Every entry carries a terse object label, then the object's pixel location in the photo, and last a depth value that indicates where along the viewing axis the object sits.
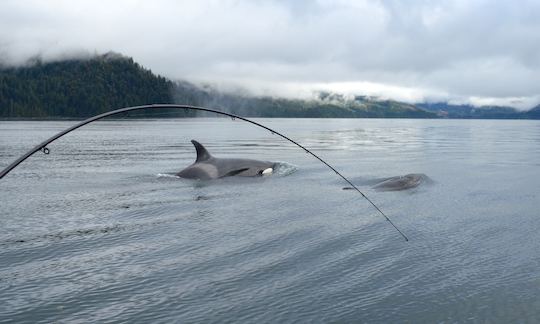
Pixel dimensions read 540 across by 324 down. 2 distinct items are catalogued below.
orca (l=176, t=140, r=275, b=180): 24.47
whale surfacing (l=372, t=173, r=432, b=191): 20.80
